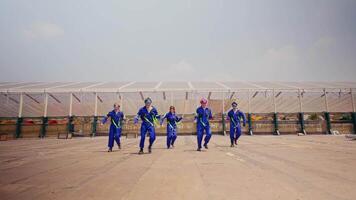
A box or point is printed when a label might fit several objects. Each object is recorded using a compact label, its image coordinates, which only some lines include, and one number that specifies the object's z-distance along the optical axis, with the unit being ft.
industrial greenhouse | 62.44
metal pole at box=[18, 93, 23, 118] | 61.05
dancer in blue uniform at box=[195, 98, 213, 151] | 28.37
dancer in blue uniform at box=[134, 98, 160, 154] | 25.48
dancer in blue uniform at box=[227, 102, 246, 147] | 32.78
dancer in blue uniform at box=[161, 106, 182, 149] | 33.30
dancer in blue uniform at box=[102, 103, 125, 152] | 29.50
